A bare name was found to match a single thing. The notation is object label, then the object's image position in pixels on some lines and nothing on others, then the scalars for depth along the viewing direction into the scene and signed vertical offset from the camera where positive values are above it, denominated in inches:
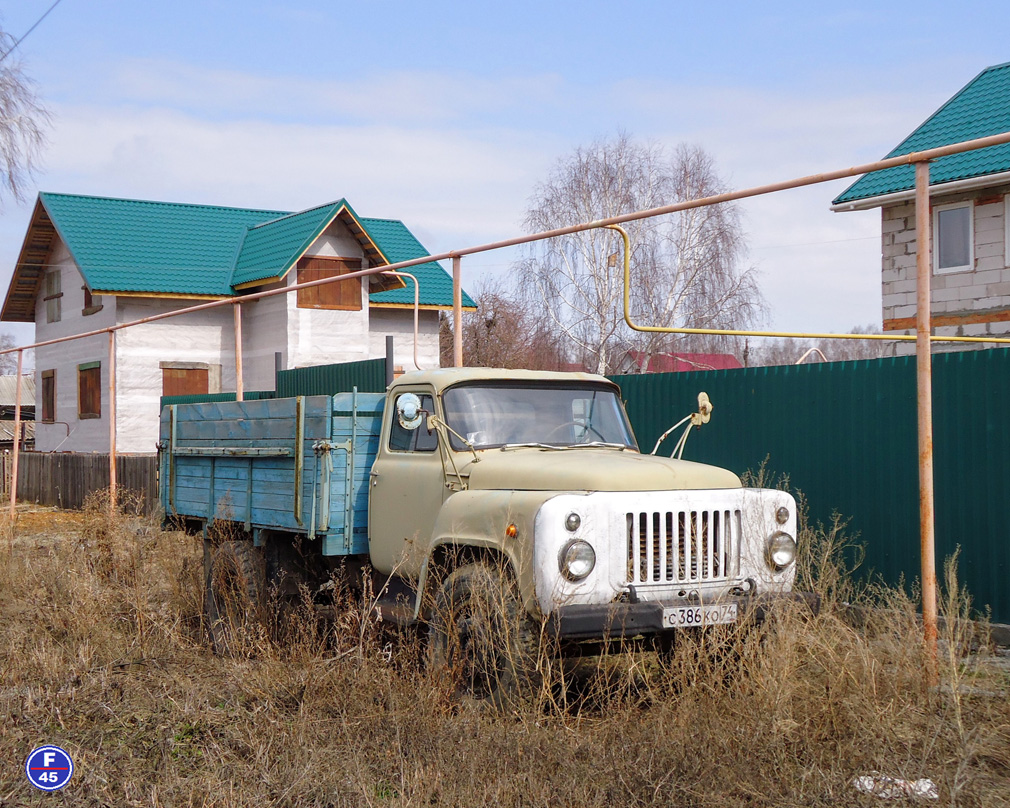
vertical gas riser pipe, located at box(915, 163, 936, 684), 228.5 +6.7
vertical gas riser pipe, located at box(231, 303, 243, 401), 483.0 +22.9
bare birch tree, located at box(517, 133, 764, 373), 1381.6 +185.5
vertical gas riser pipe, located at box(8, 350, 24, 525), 701.3 -23.5
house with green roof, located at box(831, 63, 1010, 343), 660.1 +120.8
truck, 214.5 -25.1
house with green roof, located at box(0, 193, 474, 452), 984.9 +103.8
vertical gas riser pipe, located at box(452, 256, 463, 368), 359.3 +31.0
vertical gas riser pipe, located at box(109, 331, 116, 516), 598.6 -4.8
